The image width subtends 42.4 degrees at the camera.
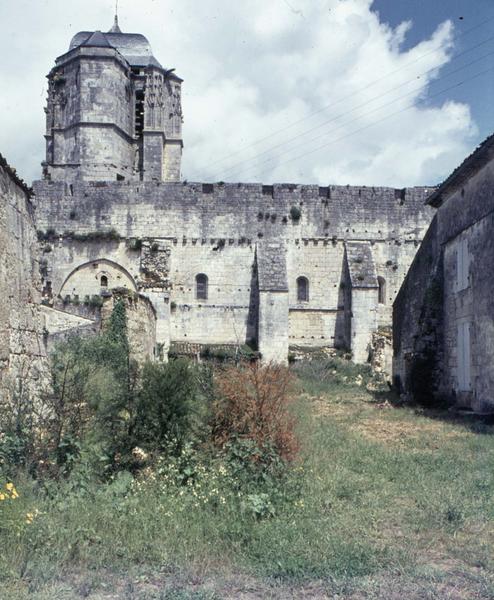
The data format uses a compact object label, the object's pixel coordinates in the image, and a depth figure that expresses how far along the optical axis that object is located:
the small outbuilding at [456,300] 15.26
